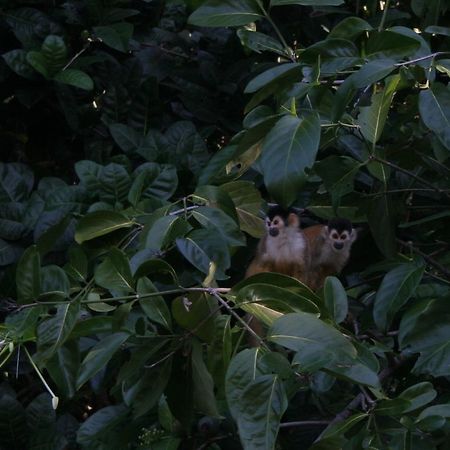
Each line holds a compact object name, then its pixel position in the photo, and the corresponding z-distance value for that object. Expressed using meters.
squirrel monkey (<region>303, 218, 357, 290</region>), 6.70
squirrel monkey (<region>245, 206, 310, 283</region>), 7.09
